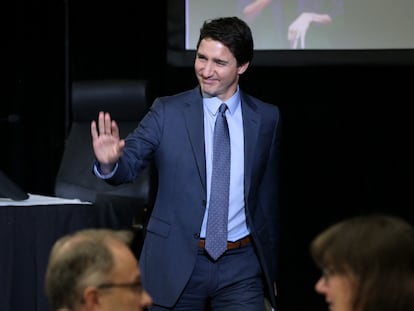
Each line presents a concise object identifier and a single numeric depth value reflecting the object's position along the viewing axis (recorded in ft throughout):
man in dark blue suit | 21.54
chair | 31.07
